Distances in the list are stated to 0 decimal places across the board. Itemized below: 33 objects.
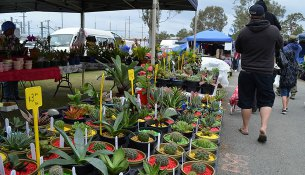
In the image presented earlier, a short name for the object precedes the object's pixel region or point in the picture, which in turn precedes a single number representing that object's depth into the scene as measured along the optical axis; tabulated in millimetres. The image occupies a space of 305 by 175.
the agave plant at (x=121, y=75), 3947
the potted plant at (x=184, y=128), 2957
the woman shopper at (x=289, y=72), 5867
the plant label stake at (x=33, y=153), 1894
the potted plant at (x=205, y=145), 2647
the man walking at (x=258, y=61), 3779
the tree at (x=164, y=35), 49316
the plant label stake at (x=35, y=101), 1651
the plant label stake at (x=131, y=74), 3176
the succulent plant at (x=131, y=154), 2148
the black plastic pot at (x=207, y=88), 5238
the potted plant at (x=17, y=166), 1809
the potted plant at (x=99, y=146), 2186
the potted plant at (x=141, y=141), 2401
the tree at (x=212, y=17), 47312
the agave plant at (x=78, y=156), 1666
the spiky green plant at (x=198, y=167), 2092
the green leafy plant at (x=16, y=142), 2143
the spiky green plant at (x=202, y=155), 2352
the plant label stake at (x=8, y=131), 2189
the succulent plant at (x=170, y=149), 2355
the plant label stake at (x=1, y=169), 1564
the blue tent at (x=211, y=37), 16188
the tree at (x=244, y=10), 34812
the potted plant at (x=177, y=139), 2678
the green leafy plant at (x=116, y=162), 1803
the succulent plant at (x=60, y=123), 2682
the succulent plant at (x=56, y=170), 1621
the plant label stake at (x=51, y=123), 2647
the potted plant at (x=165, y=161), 2084
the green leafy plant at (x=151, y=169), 1827
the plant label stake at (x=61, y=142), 2154
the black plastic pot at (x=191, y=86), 5275
